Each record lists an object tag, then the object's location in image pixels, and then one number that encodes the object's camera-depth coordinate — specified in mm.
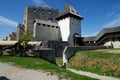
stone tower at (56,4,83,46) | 17713
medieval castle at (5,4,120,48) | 16437
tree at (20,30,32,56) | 12431
